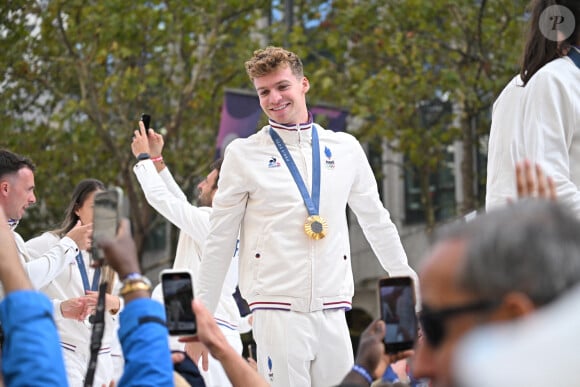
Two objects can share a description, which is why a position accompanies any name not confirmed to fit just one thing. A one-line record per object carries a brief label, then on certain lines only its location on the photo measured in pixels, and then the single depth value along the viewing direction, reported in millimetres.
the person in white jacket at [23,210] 8070
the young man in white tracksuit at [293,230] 6953
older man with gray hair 2438
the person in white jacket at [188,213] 9086
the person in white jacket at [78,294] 9367
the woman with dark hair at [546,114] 5000
